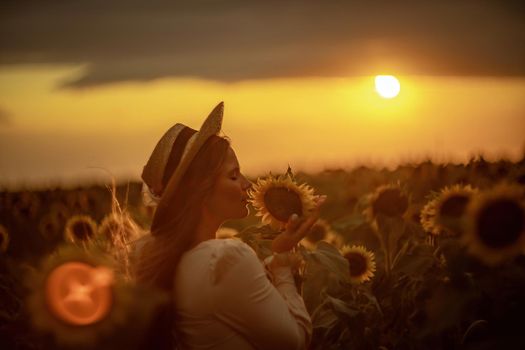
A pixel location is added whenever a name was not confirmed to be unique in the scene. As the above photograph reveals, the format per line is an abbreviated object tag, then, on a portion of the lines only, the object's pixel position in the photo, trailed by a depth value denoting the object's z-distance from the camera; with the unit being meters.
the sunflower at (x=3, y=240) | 7.66
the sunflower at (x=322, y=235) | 7.21
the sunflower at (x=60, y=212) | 9.83
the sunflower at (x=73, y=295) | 2.96
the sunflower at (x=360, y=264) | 5.94
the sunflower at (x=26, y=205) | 10.22
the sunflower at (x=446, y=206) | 5.72
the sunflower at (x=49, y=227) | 9.37
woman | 3.79
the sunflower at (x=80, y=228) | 8.02
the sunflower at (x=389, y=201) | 6.57
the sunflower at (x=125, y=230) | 4.52
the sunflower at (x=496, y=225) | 3.74
